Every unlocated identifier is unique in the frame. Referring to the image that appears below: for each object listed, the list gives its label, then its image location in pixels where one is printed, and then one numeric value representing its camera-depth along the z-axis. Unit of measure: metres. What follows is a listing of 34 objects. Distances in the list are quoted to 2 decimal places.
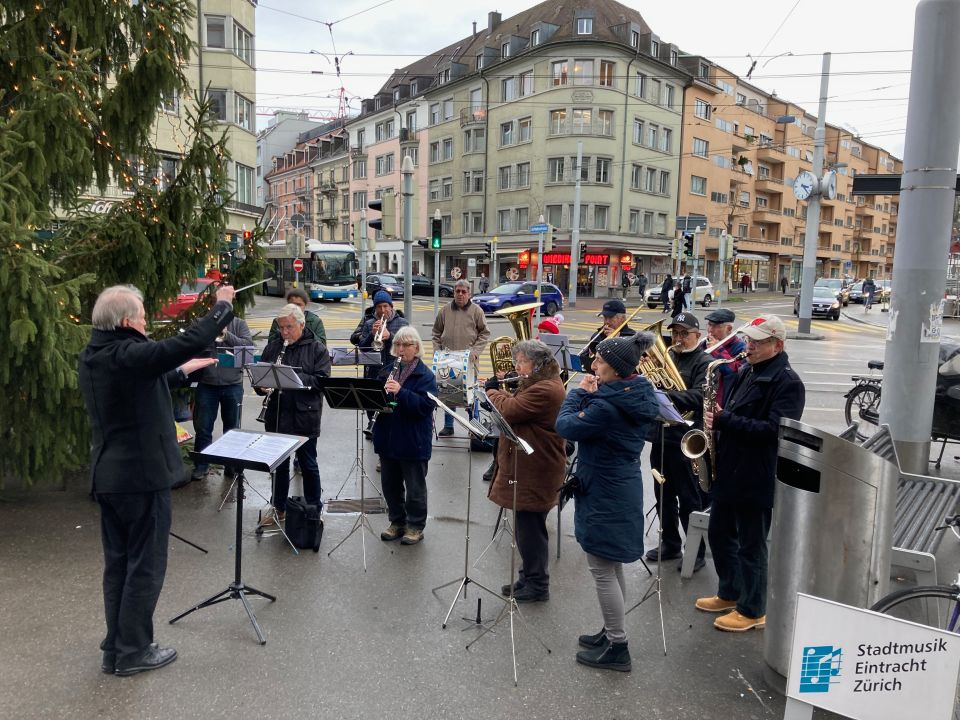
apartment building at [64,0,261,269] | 30.52
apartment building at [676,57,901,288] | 52.31
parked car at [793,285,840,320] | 32.16
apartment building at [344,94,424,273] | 56.88
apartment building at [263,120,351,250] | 68.75
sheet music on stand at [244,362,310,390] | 5.76
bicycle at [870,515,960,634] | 3.35
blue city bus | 39.81
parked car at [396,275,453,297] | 43.44
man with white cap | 4.44
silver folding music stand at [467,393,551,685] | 4.17
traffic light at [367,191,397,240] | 13.76
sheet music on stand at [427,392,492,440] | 4.26
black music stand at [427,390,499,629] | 4.38
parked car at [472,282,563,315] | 31.38
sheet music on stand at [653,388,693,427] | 4.29
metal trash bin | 3.60
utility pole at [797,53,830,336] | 22.86
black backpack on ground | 5.73
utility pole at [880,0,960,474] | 5.61
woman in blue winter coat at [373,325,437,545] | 5.75
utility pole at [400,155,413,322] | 12.88
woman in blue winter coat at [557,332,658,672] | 3.98
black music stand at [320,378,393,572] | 5.40
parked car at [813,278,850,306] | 34.77
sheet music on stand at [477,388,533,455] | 4.16
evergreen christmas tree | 5.10
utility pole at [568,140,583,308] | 37.53
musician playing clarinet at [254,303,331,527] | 6.19
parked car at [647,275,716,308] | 39.72
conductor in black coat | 3.67
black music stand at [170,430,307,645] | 4.26
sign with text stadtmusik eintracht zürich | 2.61
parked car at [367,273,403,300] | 40.22
